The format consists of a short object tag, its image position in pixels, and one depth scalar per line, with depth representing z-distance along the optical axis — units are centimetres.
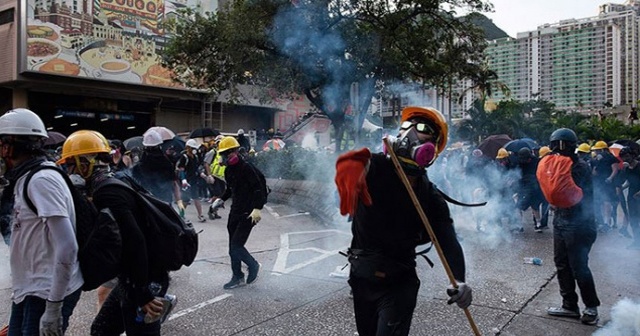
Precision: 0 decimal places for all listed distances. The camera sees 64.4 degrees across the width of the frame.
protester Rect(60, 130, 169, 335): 256
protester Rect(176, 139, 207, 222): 1038
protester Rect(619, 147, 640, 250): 832
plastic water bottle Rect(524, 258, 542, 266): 674
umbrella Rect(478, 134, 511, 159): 1356
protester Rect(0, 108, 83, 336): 237
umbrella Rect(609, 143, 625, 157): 905
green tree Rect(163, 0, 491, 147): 1208
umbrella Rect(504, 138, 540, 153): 1057
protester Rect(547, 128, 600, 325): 443
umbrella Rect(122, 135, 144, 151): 1037
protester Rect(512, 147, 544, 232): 946
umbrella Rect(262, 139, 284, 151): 1744
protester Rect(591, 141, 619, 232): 959
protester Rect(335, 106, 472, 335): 242
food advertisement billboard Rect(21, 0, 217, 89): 2603
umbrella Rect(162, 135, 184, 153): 1078
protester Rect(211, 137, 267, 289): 557
